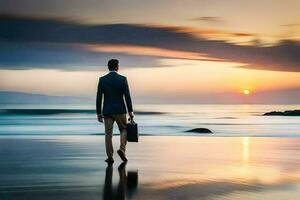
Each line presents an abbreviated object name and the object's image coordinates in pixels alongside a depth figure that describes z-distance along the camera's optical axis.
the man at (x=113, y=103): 11.42
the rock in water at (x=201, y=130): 26.46
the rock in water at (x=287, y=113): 94.85
